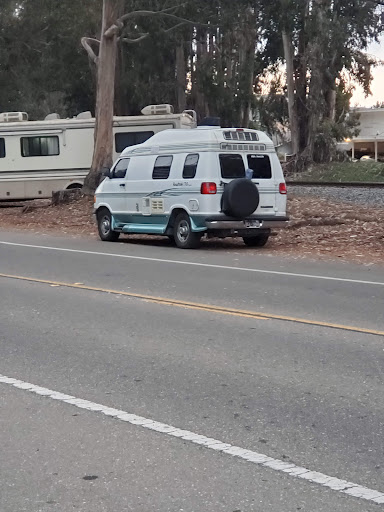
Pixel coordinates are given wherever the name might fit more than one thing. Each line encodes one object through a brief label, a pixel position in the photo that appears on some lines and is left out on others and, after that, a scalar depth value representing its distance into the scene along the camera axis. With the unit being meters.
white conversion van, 17.31
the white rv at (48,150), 30.95
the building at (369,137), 67.19
